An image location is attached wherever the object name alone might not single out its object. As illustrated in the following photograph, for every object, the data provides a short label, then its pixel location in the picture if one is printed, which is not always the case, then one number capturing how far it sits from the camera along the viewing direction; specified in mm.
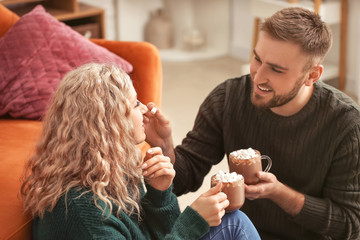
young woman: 1849
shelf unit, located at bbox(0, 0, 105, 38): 4260
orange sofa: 2044
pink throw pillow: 2737
